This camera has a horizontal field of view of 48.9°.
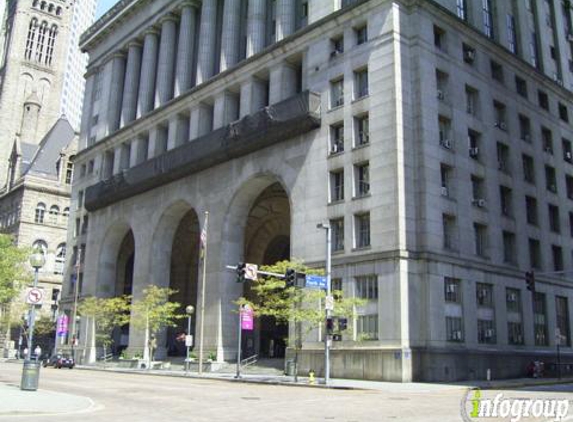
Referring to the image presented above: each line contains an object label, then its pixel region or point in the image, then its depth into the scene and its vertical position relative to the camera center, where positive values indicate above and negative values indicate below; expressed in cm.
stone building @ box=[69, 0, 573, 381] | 4200 +1527
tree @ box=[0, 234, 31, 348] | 4959 +678
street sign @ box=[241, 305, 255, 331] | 4381 +256
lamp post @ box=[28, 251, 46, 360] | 2628 +371
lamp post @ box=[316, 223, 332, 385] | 3516 +315
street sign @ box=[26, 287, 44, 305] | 2561 +219
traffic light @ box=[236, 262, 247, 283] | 3519 +457
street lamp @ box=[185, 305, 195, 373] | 4854 +87
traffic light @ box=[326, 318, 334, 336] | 3512 +169
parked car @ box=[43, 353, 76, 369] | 5997 -97
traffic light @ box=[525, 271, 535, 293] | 3928 +479
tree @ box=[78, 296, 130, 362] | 6326 +393
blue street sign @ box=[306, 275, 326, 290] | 3555 +412
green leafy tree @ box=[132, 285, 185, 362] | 5562 +348
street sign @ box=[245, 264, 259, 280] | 3562 +463
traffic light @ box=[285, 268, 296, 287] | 3444 +414
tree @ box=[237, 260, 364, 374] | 3869 +328
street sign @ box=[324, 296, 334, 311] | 3553 +292
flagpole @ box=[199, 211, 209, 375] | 4600 +305
